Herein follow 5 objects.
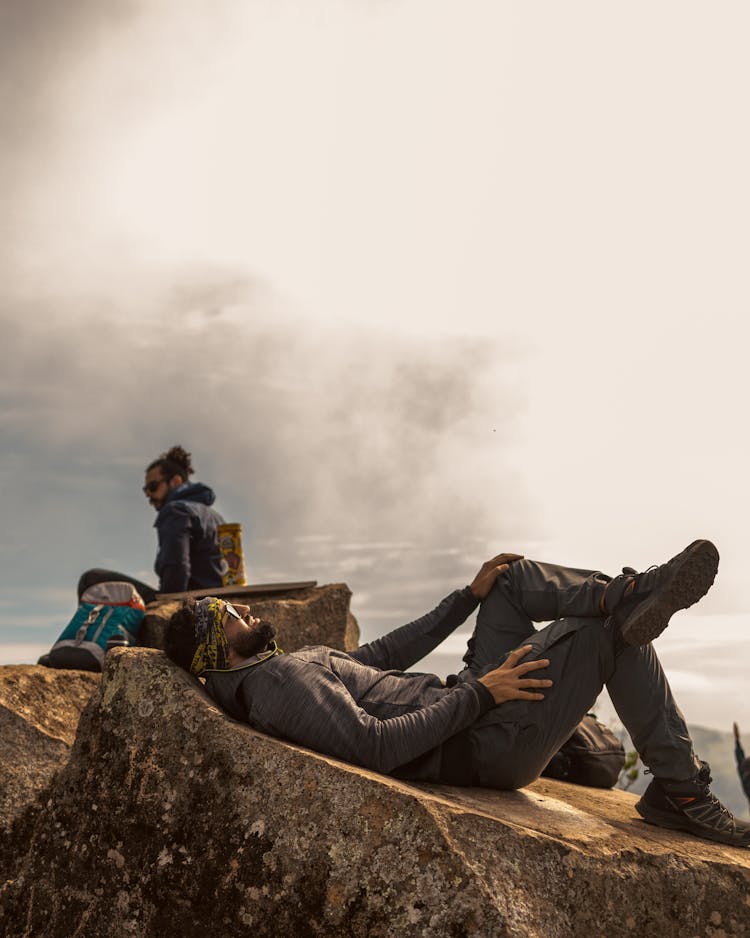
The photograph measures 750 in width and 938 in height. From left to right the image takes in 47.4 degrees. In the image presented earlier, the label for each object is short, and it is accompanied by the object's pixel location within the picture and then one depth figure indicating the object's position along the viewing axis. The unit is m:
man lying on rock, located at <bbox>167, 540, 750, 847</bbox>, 4.61
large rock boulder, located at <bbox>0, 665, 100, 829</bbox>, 6.80
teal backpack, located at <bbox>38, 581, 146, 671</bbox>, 8.79
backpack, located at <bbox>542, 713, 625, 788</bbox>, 6.29
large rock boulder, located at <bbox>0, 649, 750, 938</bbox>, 4.03
